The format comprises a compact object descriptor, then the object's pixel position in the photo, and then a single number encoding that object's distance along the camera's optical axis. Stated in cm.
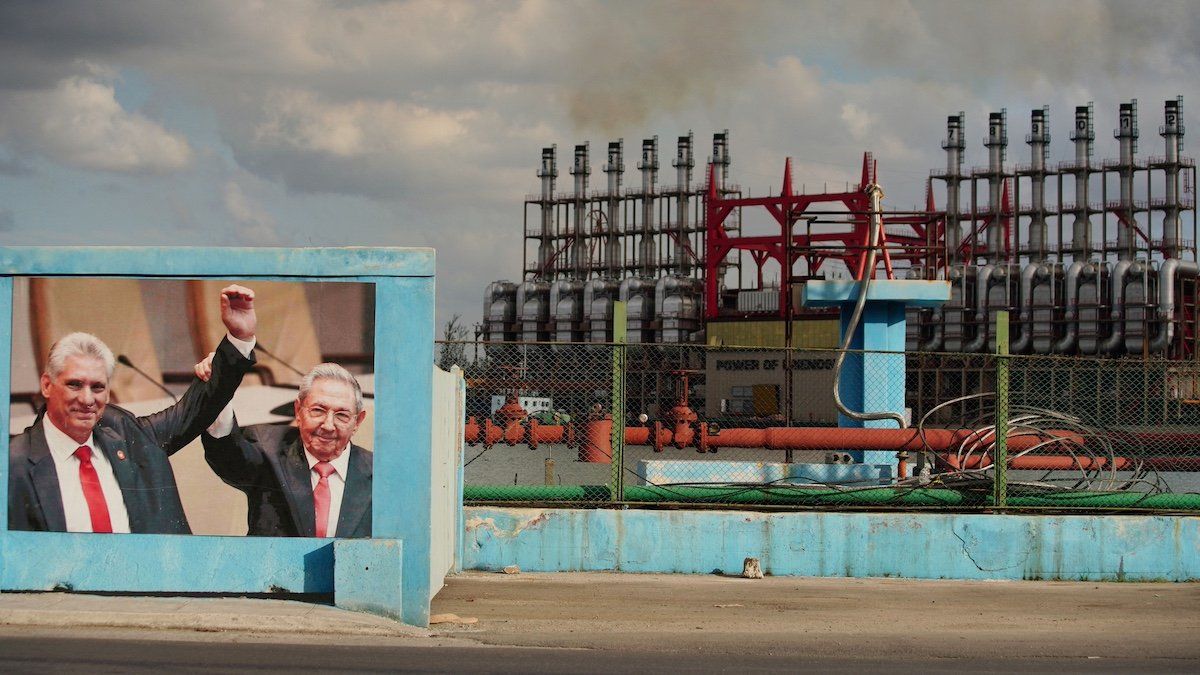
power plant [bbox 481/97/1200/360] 8125
